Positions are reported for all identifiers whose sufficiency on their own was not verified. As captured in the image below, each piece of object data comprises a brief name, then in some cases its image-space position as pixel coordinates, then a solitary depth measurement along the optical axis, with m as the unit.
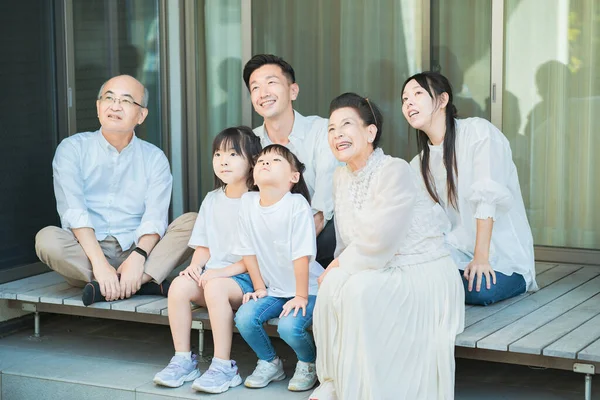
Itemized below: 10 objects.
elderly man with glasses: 4.34
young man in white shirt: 4.30
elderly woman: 3.42
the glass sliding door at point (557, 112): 4.89
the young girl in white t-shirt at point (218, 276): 3.81
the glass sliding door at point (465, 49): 5.00
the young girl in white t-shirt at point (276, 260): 3.75
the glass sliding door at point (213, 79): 5.56
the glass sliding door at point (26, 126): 4.79
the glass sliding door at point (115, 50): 5.33
